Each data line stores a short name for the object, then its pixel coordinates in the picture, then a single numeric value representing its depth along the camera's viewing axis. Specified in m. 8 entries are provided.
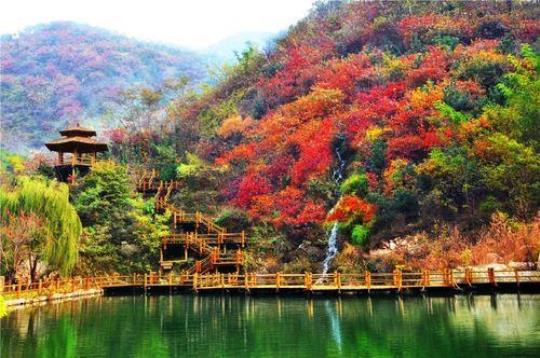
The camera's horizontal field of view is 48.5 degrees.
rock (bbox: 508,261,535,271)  24.06
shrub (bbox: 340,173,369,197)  31.91
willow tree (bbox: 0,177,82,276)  25.39
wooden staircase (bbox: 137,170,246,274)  31.77
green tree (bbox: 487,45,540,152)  27.00
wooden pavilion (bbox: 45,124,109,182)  37.88
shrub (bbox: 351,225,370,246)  29.17
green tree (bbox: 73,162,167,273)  31.31
